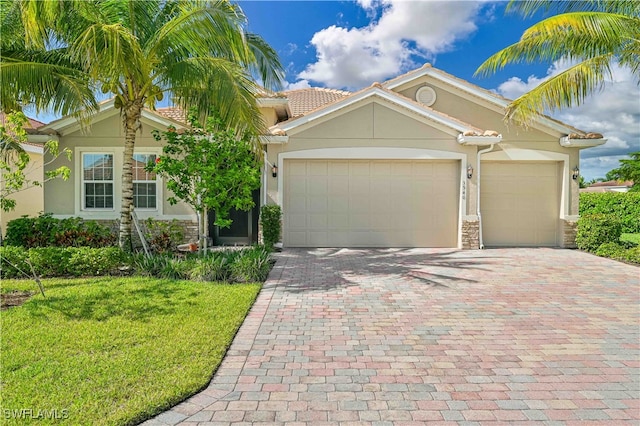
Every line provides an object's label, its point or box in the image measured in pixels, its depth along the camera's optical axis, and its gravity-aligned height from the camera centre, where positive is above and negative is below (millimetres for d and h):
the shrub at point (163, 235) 11125 -988
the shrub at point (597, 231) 12250 -743
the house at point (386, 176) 12531 +1018
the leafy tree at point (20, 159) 6764 +778
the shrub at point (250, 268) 8297 -1465
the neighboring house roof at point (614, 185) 47697 +3451
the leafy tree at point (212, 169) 9344 +871
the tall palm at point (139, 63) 8328 +3325
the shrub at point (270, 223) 12219 -610
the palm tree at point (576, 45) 9336 +4429
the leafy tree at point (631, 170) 26984 +2888
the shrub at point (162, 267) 8467 -1469
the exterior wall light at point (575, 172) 13305 +1269
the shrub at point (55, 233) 10055 -867
